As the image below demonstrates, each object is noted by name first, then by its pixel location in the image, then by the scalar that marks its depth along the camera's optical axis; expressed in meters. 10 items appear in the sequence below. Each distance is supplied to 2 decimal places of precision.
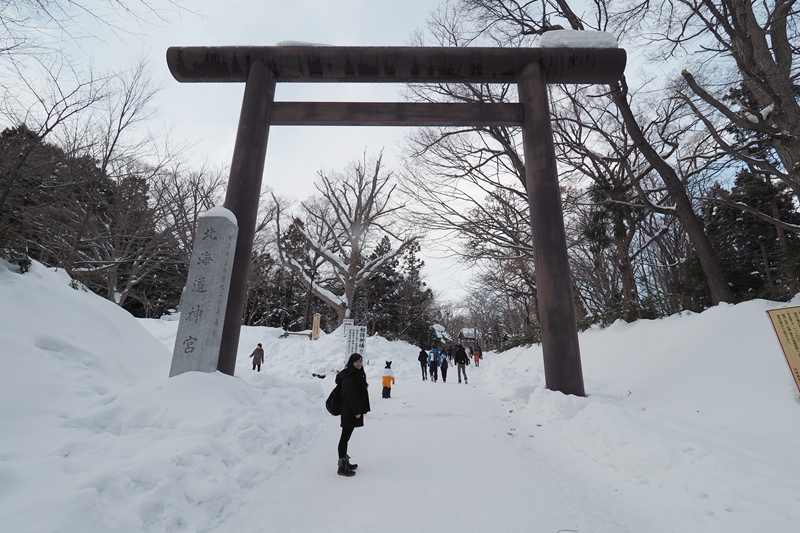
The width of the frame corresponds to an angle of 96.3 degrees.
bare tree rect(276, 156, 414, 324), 22.81
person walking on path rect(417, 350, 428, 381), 15.46
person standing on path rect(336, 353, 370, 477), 4.04
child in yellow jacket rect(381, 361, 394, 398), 10.10
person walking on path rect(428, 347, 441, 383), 15.51
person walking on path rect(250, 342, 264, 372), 14.30
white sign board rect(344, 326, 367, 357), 14.43
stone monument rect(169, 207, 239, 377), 5.61
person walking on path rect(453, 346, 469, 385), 14.71
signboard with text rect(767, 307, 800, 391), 4.71
